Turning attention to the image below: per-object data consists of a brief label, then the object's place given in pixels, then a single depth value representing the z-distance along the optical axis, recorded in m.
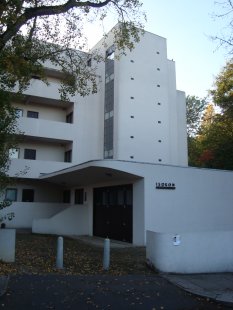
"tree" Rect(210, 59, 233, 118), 24.13
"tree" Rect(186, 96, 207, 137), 40.16
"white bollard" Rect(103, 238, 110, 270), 8.63
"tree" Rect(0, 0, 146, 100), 8.83
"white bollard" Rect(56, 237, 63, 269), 8.53
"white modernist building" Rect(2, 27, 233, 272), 14.45
